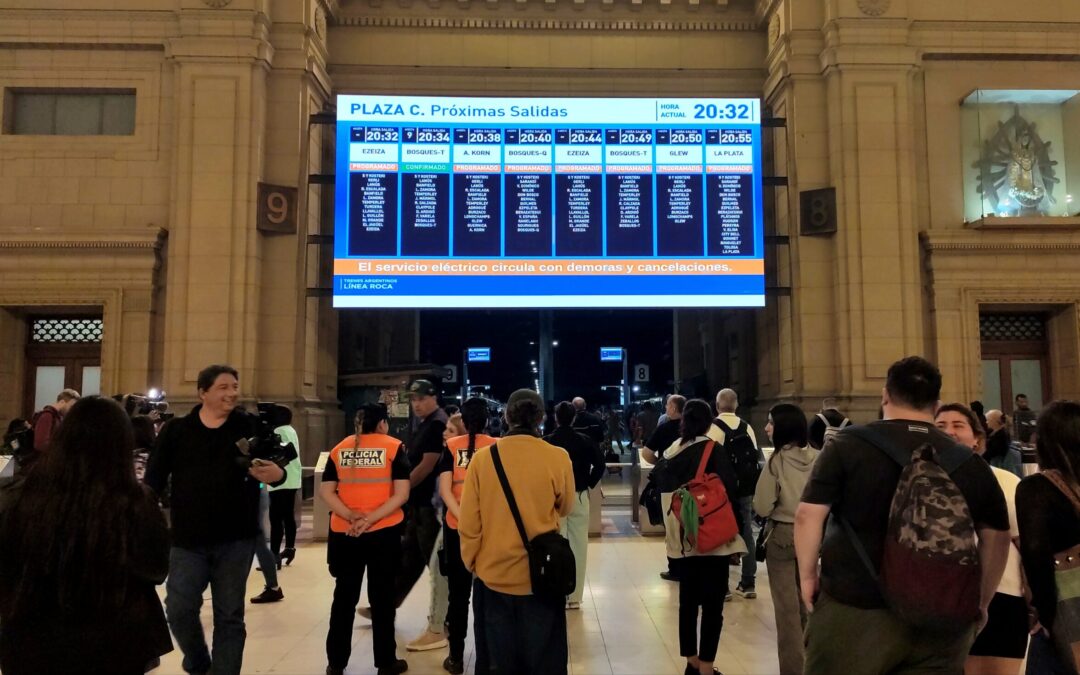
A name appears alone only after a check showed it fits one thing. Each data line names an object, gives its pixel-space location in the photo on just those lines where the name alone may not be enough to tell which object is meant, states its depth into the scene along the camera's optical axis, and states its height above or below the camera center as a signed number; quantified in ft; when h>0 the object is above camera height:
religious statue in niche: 37.81 +10.69
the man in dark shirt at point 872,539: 7.14 -1.62
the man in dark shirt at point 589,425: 25.20 -1.58
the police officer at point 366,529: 14.12 -2.85
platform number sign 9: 36.06 +8.42
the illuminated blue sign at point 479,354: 63.84 +2.37
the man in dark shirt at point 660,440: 19.71 -1.63
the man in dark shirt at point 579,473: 18.20 -2.40
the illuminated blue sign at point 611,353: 67.46 +2.65
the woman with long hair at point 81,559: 6.91 -1.70
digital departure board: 36.65 +8.93
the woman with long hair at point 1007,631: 9.63 -3.31
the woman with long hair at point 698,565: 13.38 -3.39
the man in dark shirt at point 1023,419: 30.17 -1.69
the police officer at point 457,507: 14.28 -2.43
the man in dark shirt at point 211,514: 11.75 -2.15
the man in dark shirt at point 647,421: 44.14 -2.45
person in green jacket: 22.72 -3.74
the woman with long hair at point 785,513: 13.62 -2.47
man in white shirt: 18.29 -1.53
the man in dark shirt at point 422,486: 16.21 -2.42
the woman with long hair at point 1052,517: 8.27 -1.55
